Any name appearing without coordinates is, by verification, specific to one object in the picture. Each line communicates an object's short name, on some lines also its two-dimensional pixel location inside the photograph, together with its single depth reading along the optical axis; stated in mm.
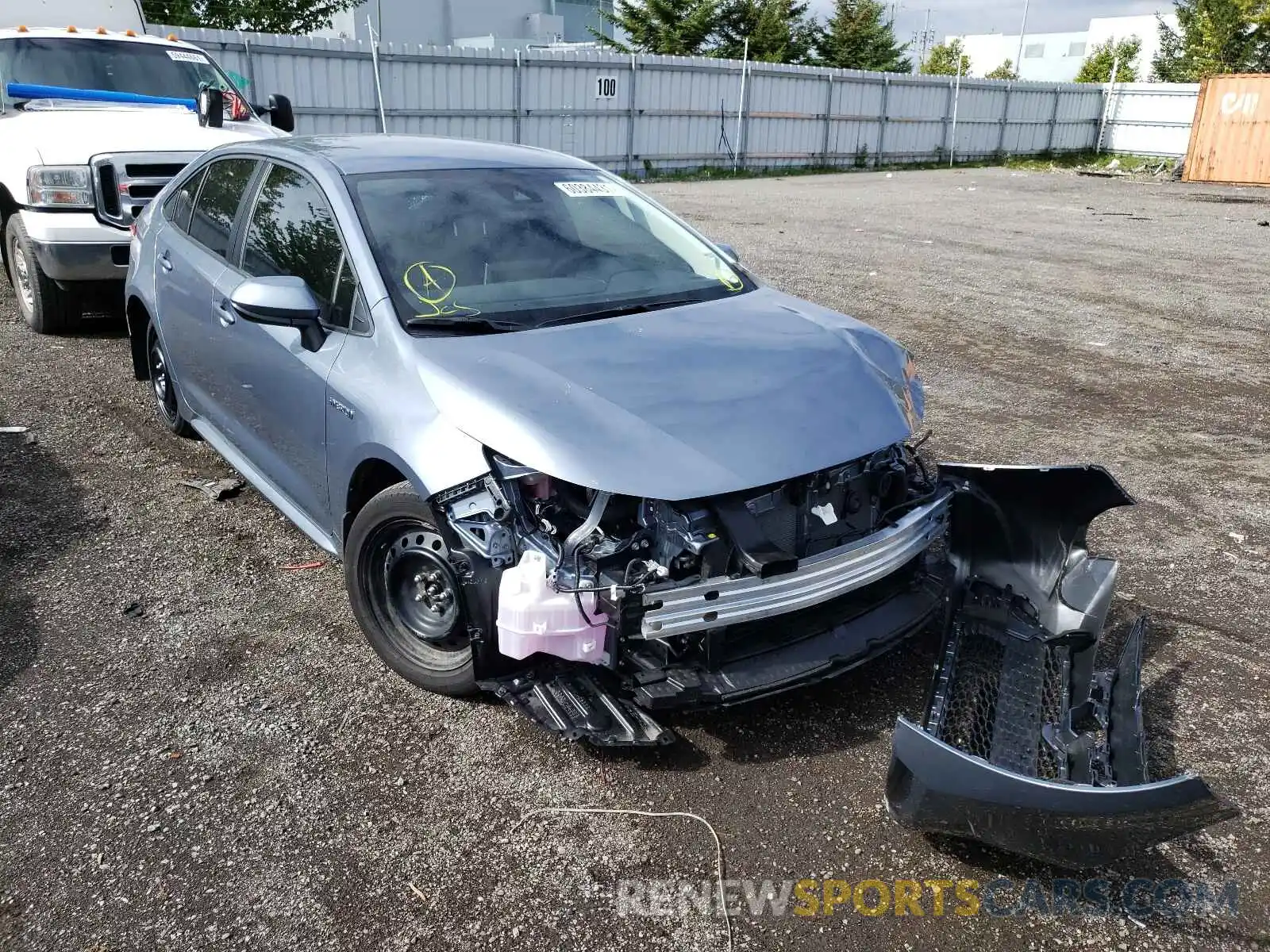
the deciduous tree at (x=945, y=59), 62031
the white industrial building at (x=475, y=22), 36562
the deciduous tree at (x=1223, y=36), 35219
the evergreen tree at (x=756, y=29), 34625
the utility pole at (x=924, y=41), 71662
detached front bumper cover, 2340
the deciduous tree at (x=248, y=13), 20297
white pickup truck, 7180
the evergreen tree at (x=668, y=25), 33750
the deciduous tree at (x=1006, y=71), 61316
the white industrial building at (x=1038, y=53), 72875
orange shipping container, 23906
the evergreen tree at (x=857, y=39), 38469
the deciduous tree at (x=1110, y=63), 48812
